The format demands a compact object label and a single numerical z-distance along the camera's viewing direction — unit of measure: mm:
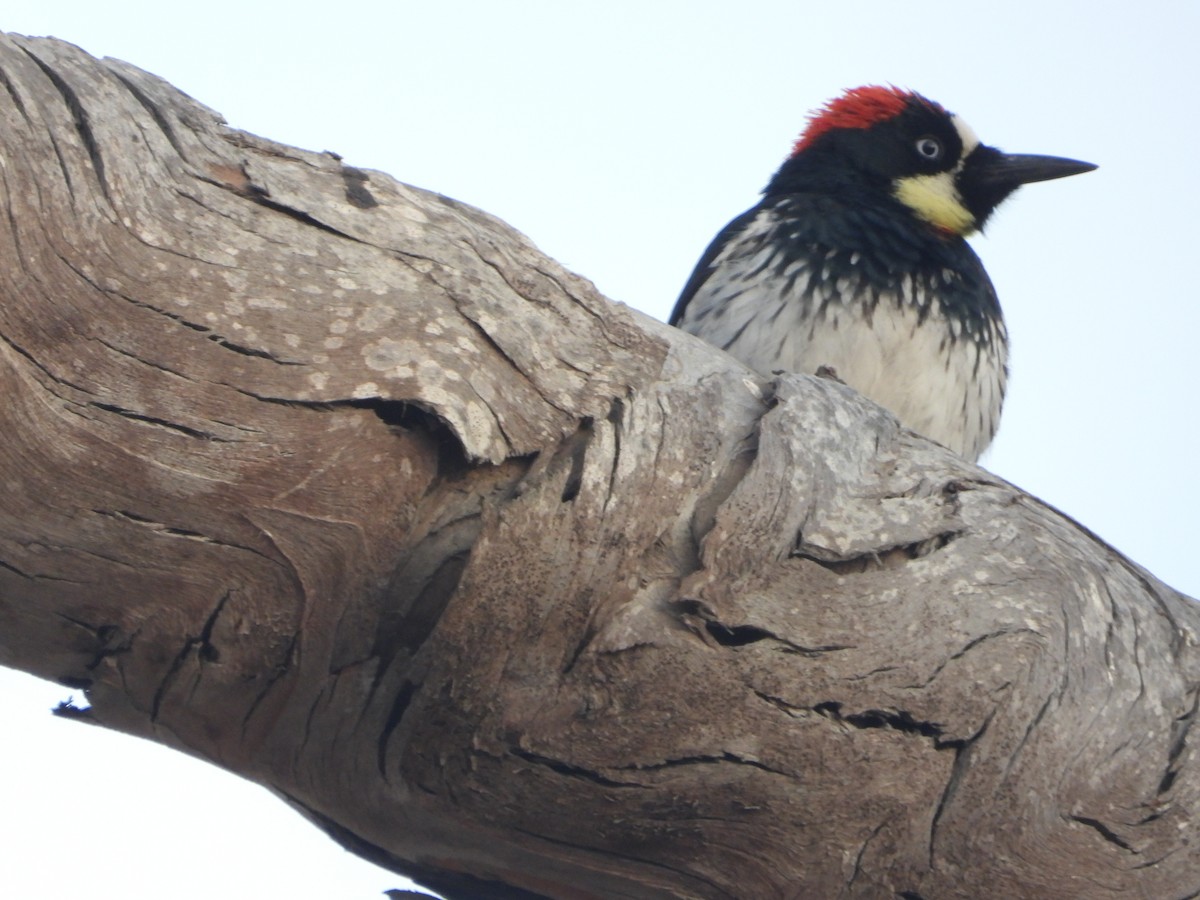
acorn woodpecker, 7527
